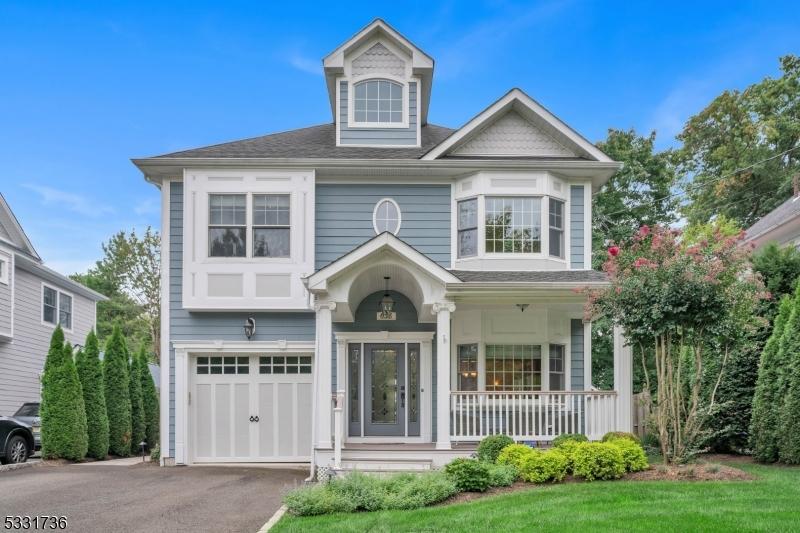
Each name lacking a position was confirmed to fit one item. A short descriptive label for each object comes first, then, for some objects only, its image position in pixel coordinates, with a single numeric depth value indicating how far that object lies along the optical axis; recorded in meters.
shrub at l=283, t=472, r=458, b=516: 7.92
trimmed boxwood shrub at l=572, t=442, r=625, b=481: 8.87
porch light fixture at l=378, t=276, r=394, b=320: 12.95
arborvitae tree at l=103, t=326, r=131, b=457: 17.83
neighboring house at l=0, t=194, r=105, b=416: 18.53
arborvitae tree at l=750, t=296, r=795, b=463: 11.05
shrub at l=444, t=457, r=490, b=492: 8.64
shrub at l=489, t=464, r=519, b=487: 8.87
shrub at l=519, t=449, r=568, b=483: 8.86
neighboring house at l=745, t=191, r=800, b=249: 17.17
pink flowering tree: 9.29
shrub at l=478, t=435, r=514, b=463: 10.41
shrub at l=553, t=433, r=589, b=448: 10.61
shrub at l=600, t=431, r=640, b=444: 10.49
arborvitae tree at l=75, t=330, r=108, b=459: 16.58
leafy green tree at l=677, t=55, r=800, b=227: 25.56
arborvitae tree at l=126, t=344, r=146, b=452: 19.27
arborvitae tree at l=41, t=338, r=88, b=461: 15.18
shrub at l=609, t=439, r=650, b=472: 9.10
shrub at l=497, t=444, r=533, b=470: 9.45
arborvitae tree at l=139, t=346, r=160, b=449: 20.44
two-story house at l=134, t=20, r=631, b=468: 13.16
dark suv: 13.84
